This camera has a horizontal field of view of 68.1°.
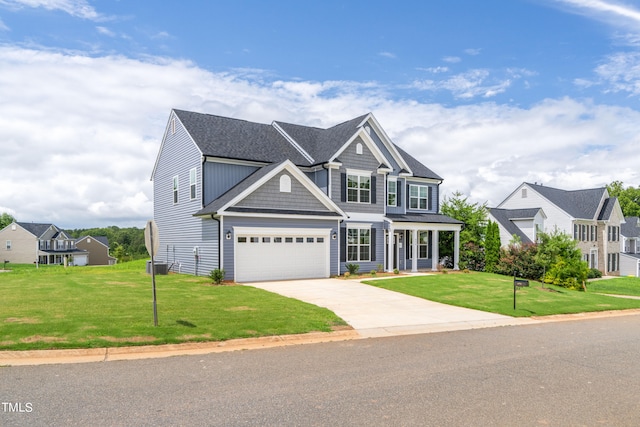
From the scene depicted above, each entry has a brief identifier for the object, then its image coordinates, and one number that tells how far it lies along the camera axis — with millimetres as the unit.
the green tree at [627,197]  84788
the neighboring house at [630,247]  53125
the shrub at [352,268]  26250
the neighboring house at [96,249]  92088
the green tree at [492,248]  33844
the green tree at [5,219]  111262
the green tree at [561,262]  27250
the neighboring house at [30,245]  81438
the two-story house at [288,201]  22859
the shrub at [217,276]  20516
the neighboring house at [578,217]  43781
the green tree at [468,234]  33906
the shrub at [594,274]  44856
